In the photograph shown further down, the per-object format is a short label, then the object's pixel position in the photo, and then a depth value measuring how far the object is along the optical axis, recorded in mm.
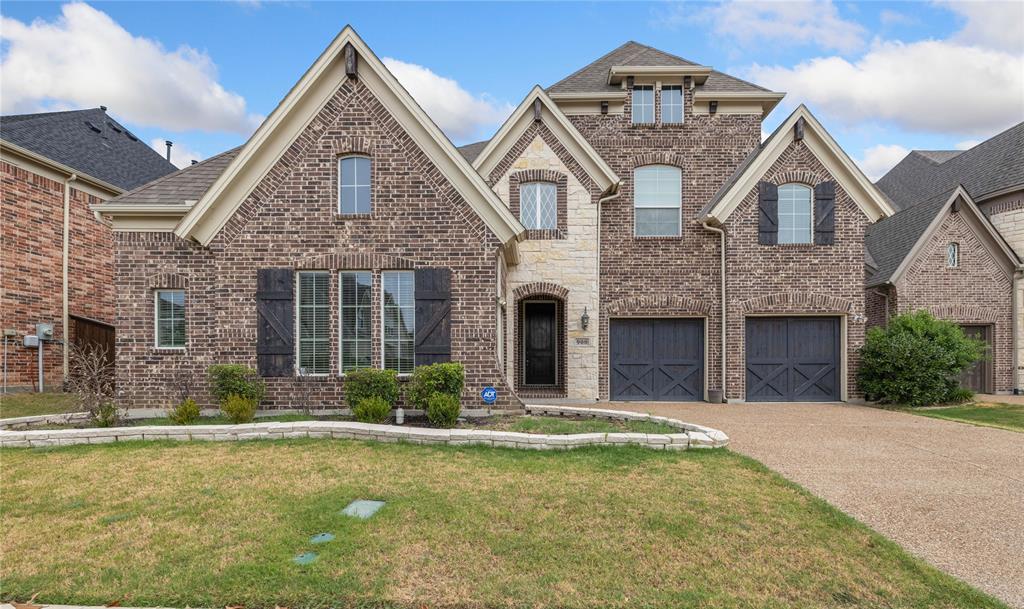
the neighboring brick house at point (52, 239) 13750
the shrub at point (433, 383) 8828
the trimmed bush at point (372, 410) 8711
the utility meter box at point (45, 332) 14125
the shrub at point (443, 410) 8438
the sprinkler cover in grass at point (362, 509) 4938
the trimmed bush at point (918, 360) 12664
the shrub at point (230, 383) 9172
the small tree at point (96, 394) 8508
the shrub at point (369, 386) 9062
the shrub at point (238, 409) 8672
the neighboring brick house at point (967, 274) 14844
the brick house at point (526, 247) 9789
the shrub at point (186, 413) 8805
